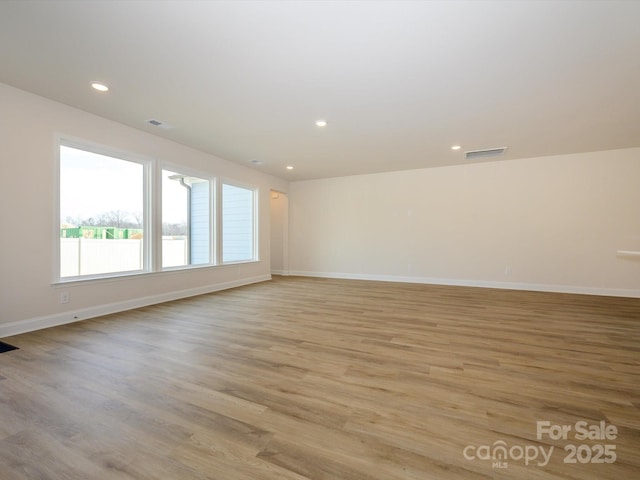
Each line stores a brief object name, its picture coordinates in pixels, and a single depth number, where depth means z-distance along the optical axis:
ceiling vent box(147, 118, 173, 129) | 3.78
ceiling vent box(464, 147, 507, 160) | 5.08
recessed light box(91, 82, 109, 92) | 2.84
